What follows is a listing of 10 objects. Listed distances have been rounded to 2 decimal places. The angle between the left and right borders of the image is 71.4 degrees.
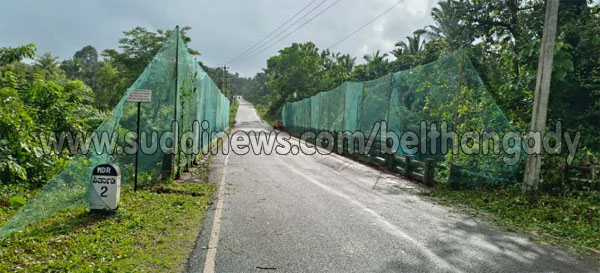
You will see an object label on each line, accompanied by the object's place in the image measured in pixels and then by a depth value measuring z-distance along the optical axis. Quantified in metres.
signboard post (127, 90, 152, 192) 7.66
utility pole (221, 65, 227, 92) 76.31
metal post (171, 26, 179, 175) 9.80
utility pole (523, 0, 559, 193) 8.29
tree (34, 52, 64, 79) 59.66
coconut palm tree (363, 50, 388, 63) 46.19
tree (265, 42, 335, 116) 61.06
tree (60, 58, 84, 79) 73.94
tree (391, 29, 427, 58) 50.10
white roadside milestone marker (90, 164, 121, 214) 6.12
